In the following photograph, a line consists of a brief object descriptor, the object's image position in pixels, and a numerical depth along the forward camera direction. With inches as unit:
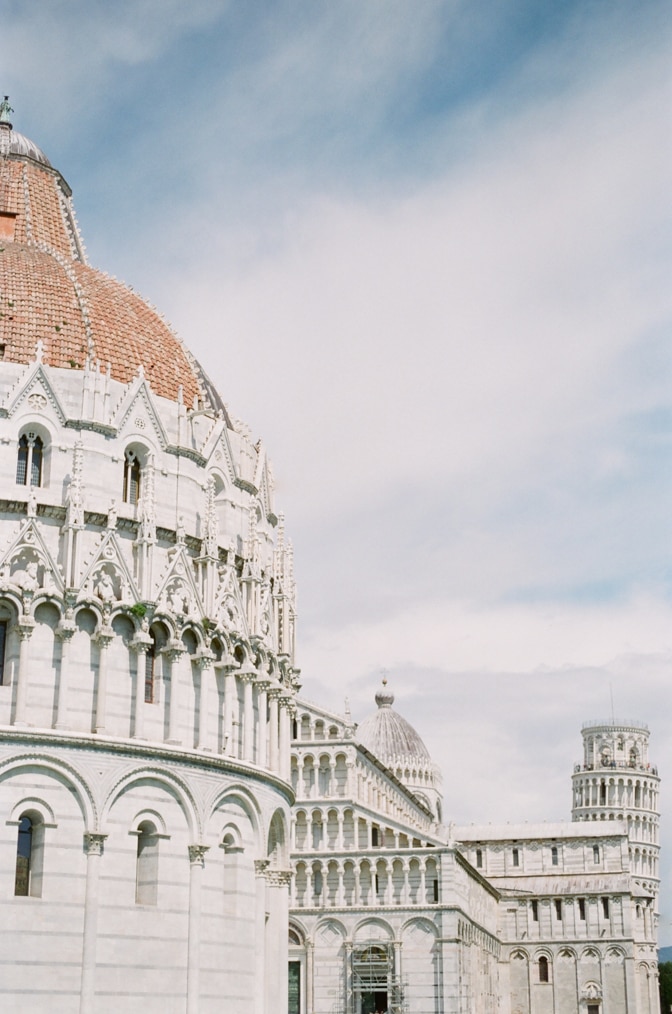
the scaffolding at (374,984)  3166.8
